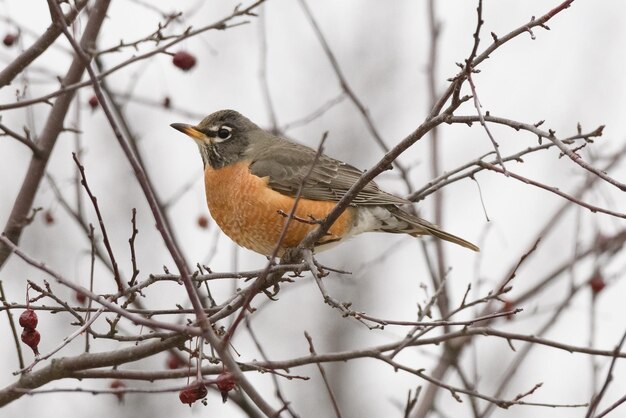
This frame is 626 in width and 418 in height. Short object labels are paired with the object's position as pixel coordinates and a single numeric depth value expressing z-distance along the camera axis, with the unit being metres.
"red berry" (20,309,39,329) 8.40
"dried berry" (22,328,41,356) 8.35
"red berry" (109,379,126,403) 12.51
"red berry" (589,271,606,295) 13.34
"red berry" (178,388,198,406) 7.80
